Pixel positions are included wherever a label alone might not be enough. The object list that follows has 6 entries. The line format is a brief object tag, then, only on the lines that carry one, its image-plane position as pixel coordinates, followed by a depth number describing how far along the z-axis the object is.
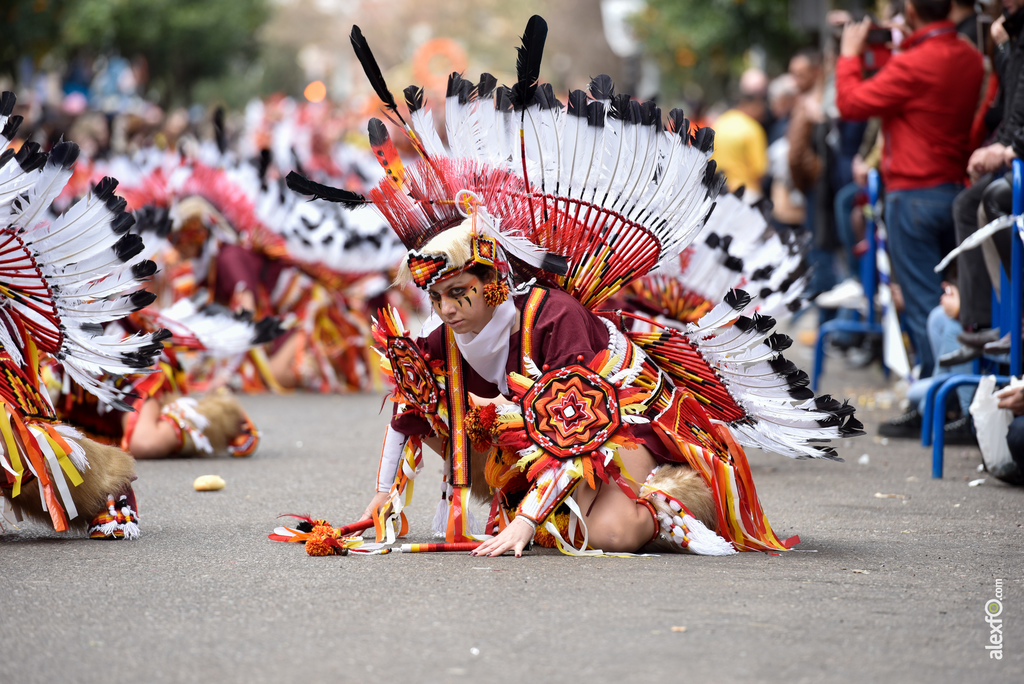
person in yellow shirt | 22.78
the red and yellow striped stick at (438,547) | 7.76
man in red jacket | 13.11
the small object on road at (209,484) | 10.55
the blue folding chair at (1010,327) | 10.25
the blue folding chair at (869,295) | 15.48
